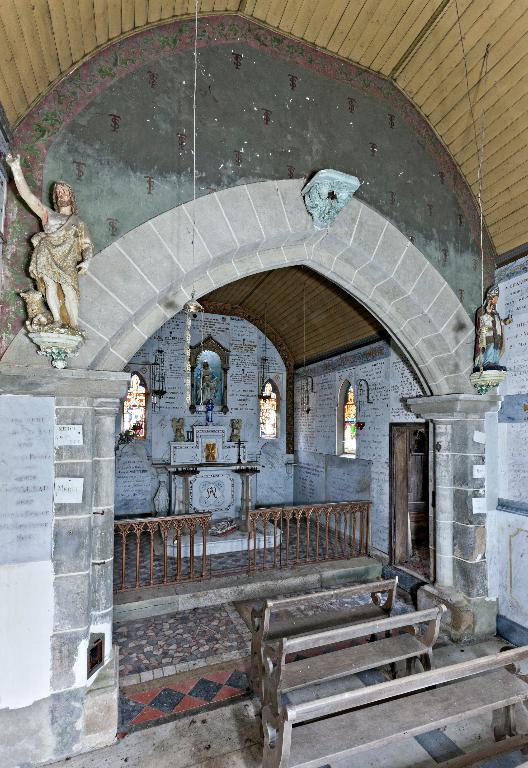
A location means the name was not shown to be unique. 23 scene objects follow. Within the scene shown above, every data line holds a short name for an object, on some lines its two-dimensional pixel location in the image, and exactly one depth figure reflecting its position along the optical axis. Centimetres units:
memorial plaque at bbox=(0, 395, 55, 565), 331
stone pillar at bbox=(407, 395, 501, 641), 504
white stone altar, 918
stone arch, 371
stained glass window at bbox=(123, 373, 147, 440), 1005
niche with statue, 1048
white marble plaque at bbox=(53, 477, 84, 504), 346
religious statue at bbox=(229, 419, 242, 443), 1060
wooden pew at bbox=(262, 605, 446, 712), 319
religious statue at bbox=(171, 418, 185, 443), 1008
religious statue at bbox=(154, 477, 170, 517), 990
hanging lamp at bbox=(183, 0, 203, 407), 397
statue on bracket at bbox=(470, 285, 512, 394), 486
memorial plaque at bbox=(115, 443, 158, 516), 985
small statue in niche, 1047
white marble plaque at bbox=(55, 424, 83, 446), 351
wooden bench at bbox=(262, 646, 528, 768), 248
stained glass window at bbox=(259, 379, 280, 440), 1166
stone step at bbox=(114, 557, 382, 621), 557
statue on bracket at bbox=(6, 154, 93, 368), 329
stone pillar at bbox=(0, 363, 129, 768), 328
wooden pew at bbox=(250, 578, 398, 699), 386
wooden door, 709
